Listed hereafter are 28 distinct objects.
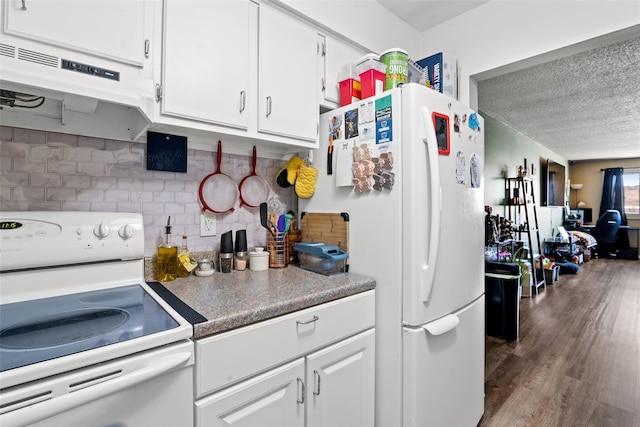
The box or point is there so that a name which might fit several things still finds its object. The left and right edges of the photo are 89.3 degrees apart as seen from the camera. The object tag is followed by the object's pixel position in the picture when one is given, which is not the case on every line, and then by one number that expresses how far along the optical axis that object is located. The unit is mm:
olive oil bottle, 1394
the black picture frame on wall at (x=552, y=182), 6461
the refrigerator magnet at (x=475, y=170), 1640
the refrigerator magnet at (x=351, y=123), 1556
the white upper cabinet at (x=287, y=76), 1458
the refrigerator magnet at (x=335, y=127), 1640
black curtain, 8352
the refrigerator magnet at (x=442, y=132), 1408
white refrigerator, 1346
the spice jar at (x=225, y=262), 1562
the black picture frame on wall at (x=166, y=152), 1440
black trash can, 3053
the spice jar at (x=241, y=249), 1612
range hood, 885
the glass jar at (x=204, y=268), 1489
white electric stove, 671
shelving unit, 4605
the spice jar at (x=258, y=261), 1625
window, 8344
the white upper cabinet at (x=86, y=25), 903
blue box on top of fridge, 1728
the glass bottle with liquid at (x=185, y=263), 1428
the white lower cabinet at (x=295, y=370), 953
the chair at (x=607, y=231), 7945
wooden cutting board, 1602
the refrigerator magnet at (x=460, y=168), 1521
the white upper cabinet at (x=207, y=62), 1191
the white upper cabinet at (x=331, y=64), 1699
